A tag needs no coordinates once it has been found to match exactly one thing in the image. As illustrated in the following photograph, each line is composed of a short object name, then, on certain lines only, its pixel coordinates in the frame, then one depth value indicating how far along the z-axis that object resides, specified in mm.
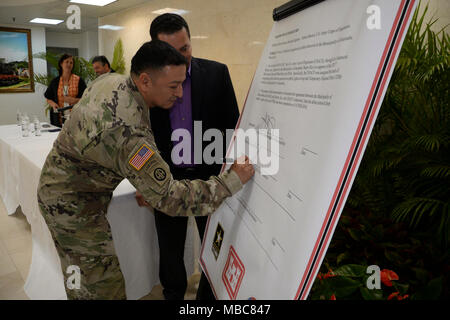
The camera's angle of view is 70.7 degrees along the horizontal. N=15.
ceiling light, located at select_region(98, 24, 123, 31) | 6077
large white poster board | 526
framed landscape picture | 7664
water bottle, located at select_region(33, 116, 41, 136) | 3070
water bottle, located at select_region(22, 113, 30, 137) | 3039
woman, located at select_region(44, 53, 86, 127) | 3895
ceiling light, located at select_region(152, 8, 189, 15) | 4418
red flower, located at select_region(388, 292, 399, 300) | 1143
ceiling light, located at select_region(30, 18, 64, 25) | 6868
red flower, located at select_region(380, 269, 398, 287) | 1201
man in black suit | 1348
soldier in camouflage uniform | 930
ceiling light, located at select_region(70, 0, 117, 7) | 5012
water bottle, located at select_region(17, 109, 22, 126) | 3487
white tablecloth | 1652
